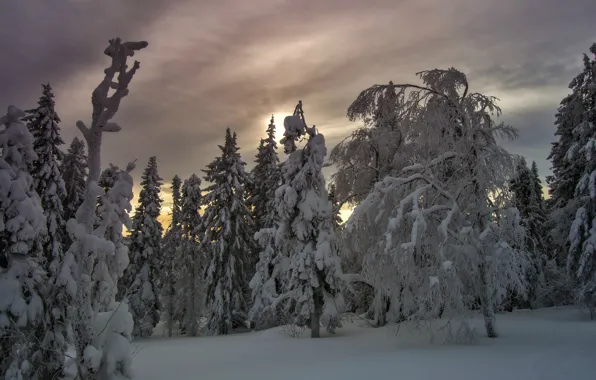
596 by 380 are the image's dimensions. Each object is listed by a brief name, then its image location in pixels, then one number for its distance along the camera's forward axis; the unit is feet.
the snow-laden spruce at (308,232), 62.95
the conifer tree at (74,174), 86.07
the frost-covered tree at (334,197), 71.51
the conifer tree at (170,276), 128.88
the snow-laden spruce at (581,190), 73.00
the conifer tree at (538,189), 131.54
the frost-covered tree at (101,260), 28.96
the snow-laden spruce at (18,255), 33.47
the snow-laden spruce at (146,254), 113.60
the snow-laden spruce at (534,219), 102.70
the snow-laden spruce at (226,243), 105.09
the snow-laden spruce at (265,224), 84.84
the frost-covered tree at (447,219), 43.14
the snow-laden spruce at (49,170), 68.64
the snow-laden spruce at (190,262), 122.42
